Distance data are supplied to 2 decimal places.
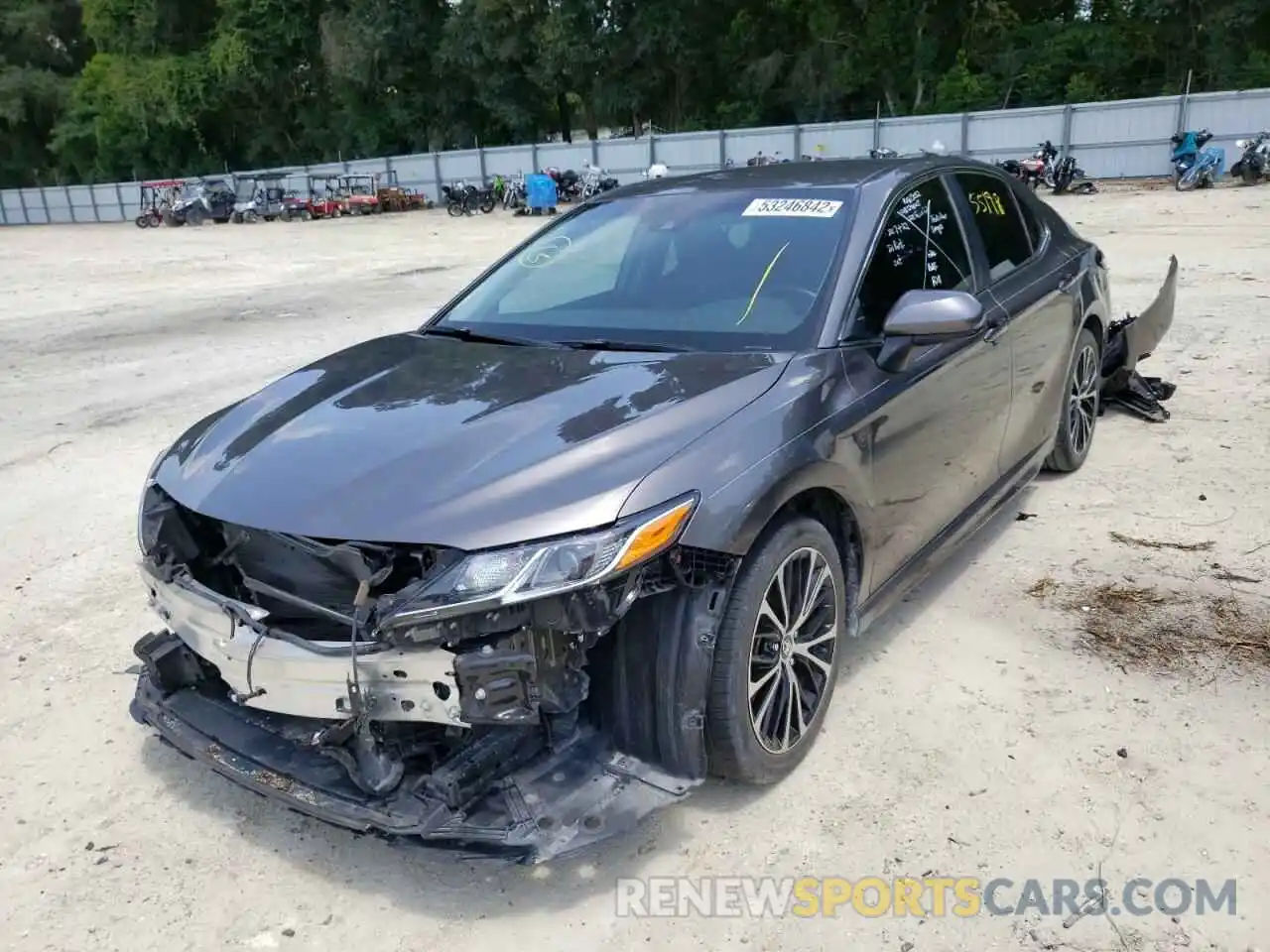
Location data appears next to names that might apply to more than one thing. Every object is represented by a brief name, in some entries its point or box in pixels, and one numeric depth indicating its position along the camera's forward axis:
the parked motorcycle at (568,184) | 32.56
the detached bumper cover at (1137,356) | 5.98
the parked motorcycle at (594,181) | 31.34
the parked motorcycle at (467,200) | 31.33
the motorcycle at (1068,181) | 23.98
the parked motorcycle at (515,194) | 31.56
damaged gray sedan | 2.39
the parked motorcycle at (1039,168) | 23.91
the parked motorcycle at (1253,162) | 22.08
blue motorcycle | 22.45
